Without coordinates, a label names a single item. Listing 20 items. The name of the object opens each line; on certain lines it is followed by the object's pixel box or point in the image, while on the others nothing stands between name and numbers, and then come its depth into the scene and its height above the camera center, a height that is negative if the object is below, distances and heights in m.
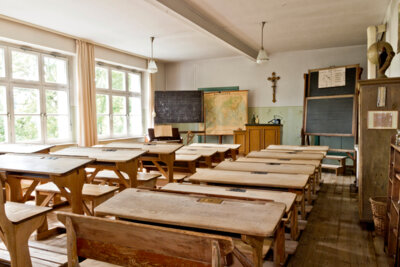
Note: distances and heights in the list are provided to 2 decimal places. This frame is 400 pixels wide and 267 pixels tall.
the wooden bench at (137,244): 0.99 -0.47
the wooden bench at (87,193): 2.73 -0.73
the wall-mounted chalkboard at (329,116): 6.38 +0.00
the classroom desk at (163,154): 3.51 -0.46
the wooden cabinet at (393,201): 2.09 -0.64
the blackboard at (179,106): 7.98 +0.29
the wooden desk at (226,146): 5.00 -0.52
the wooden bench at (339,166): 5.78 -1.01
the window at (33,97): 5.09 +0.39
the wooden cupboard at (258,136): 6.80 -0.48
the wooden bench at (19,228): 1.89 -0.74
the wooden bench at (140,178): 3.34 -0.73
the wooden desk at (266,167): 2.58 -0.48
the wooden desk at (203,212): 1.19 -0.44
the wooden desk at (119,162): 2.98 -0.46
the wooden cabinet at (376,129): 2.73 -0.13
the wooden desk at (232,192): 1.68 -0.48
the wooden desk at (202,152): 4.09 -0.52
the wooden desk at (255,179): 2.08 -0.48
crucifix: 7.63 +0.95
